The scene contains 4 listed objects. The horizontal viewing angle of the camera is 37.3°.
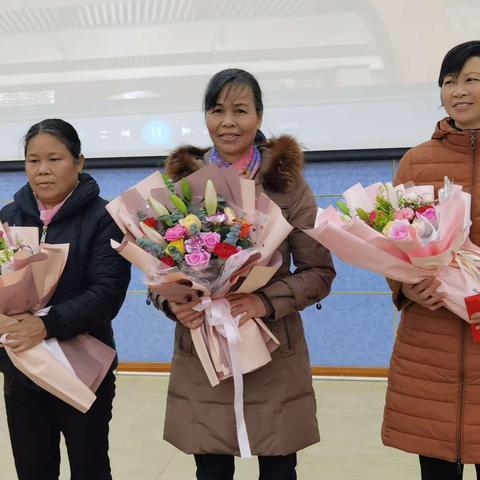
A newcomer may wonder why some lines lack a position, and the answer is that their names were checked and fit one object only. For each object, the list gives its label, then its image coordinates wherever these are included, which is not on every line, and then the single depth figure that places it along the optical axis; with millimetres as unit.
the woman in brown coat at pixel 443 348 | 1717
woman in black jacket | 1902
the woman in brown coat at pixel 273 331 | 1782
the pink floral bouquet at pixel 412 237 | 1597
